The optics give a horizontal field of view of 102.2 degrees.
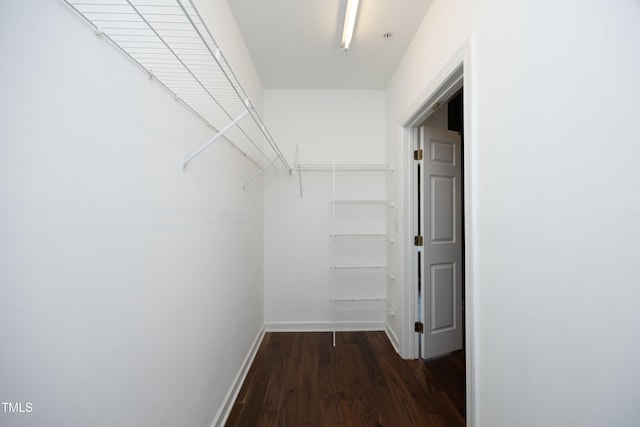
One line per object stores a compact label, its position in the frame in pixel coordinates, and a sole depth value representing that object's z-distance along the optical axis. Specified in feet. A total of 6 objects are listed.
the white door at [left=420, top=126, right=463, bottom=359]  7.98
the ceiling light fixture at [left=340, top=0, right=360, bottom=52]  5.28
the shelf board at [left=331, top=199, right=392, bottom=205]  9.70
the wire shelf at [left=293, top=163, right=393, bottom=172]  9.75
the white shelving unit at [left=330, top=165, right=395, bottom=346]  10.02
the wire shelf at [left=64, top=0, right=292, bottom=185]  2.53
